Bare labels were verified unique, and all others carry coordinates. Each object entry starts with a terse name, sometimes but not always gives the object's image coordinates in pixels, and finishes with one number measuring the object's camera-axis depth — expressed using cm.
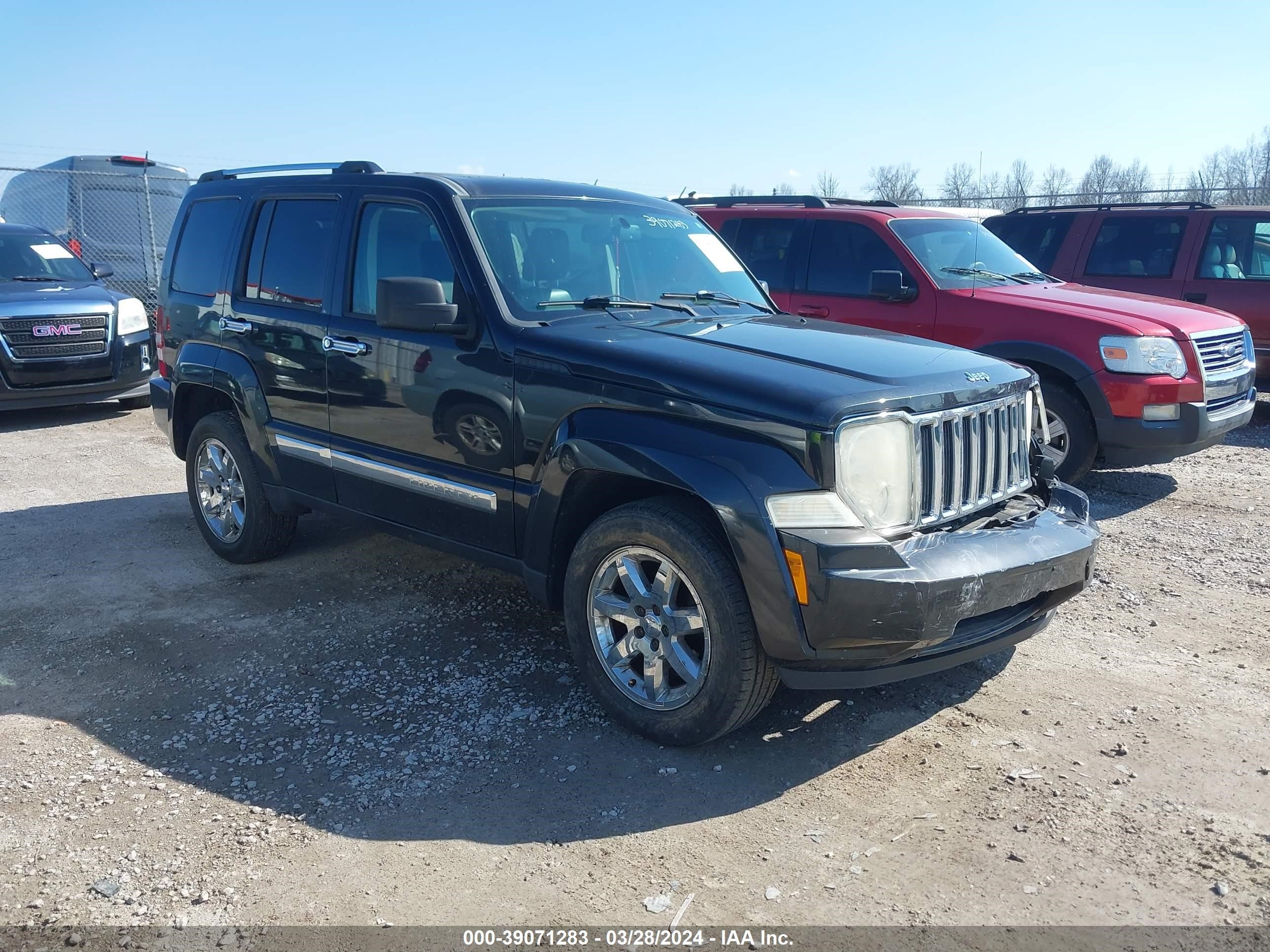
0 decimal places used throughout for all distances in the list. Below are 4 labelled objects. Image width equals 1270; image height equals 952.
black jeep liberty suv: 330
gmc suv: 958
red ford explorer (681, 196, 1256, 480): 679
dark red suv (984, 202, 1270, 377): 969
